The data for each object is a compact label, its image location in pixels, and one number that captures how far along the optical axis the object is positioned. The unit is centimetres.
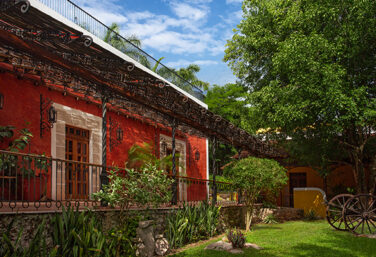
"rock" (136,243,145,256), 692
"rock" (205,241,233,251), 767
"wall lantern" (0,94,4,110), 718
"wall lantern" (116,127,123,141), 1117
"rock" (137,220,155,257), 697
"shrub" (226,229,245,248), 783
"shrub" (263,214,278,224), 1385
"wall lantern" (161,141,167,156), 1378
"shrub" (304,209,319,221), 1447
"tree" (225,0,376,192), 1120
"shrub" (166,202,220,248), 820
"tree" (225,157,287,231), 1107
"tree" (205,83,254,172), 2578
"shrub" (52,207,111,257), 527
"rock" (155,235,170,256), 730
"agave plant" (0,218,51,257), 467
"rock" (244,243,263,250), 796
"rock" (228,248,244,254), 741
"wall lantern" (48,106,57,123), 862
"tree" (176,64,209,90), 3012
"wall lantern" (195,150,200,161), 1582
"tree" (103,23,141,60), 1330
